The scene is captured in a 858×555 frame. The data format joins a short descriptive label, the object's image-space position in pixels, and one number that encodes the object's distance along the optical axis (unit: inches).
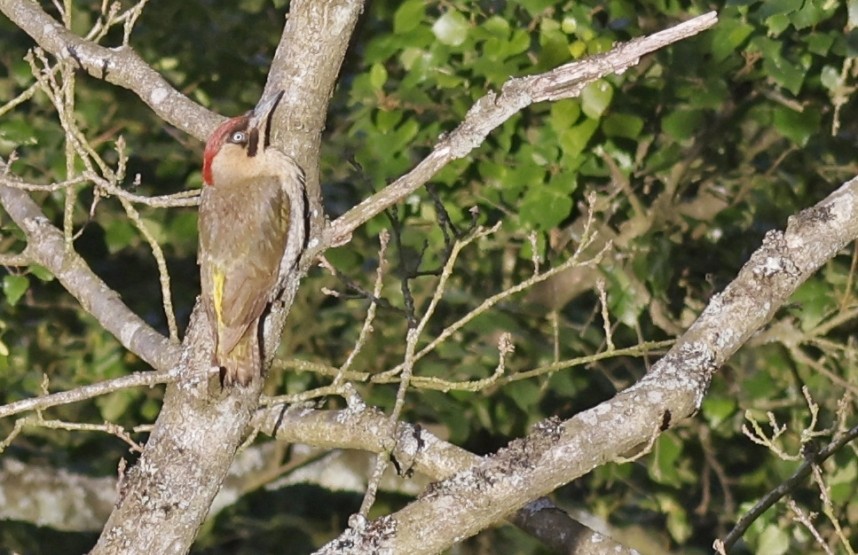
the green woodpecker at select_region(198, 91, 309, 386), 251.8
